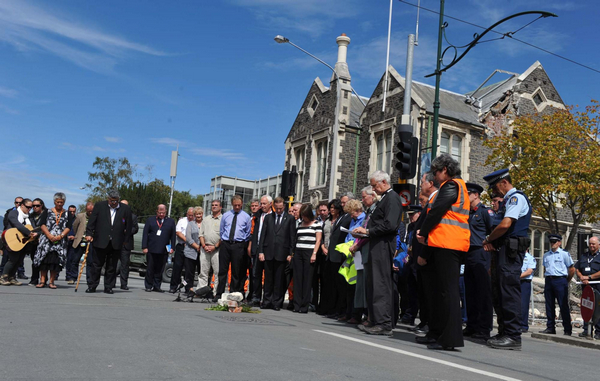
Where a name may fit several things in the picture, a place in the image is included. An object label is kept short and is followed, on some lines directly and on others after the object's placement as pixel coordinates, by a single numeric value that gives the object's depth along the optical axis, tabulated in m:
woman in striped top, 10.62
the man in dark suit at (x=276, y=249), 10.88
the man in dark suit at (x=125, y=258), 13.14
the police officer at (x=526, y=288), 11.11
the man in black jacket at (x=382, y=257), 7.54
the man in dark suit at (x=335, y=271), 9.93
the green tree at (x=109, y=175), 73.56
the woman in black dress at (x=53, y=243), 11.80
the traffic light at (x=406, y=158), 12.62
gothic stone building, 27.84
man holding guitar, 11.93
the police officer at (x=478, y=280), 7.81
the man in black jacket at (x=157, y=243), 13.69
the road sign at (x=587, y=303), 9.55
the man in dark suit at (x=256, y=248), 11.27
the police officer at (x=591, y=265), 10.77
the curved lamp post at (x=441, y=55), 14.77
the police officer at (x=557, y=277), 10.88
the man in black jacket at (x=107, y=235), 11.36
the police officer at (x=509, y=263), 6.97
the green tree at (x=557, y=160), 24.09
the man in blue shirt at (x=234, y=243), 11.48
